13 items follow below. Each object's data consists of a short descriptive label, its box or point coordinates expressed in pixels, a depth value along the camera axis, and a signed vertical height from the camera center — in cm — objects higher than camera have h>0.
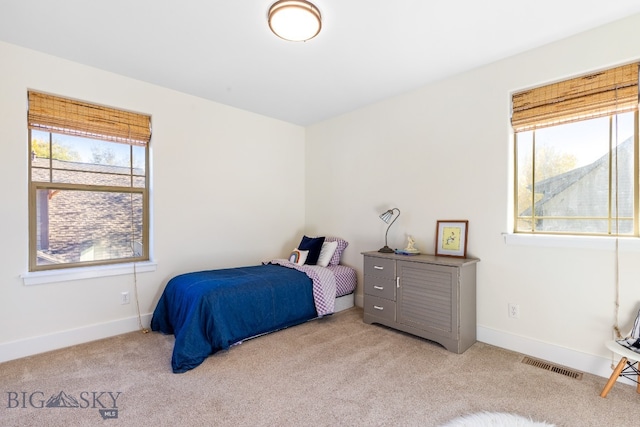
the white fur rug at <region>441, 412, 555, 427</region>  165 -118
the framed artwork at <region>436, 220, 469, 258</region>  293 -27
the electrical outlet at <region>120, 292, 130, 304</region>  305 -88
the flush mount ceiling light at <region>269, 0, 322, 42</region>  196 +129
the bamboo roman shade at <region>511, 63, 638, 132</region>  218 +87
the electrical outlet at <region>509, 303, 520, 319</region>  262 -88
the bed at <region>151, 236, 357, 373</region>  247 -88
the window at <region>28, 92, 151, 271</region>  273 +27
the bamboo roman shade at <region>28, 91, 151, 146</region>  268 +87
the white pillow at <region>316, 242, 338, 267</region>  380 -54
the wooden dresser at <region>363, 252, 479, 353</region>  261 -81
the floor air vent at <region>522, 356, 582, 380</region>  222 -121
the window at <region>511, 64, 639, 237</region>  221 +44
